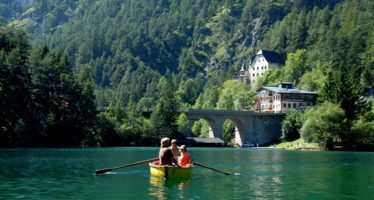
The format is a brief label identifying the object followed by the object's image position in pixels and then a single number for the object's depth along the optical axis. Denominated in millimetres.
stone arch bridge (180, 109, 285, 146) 143500
